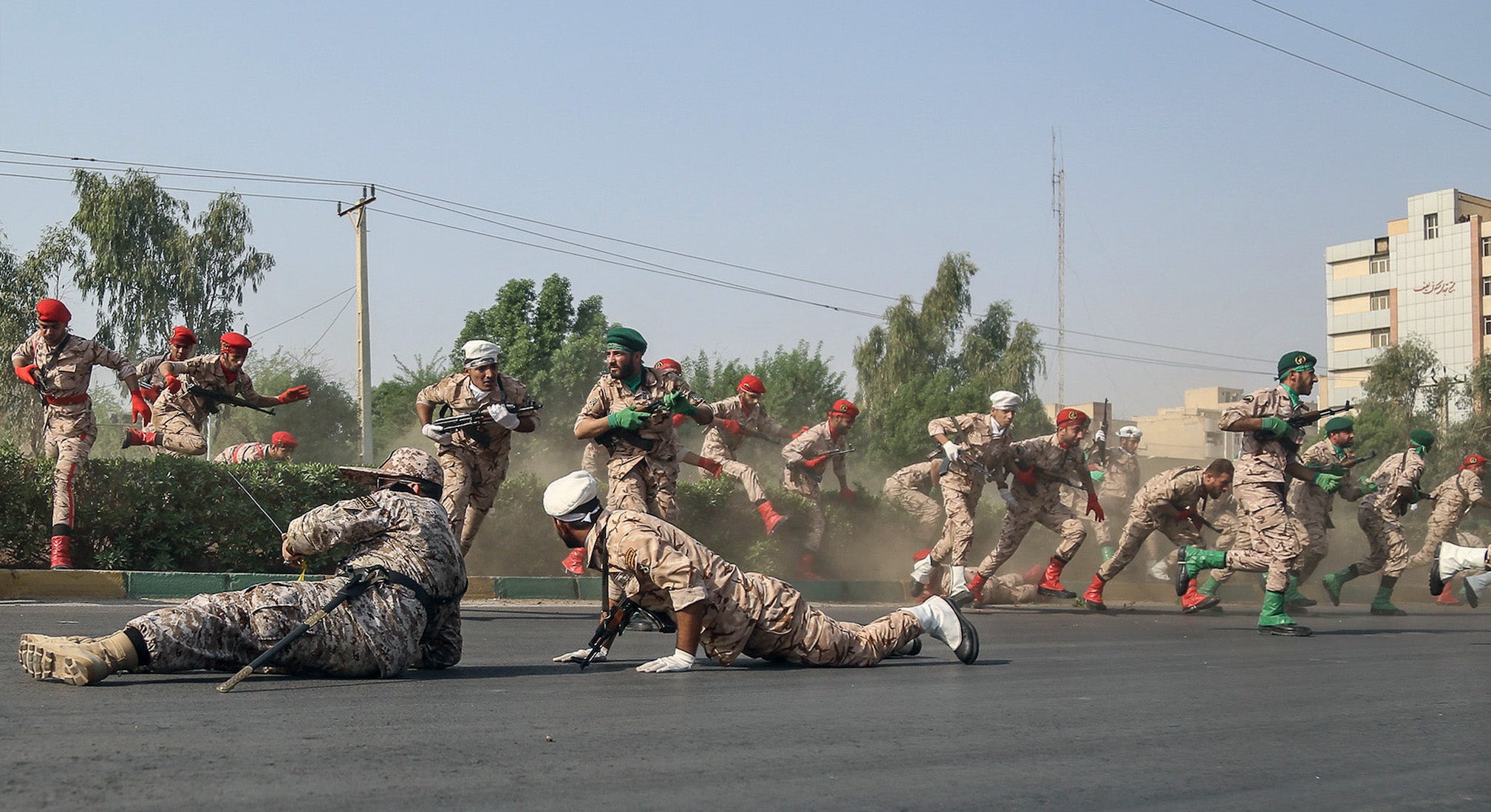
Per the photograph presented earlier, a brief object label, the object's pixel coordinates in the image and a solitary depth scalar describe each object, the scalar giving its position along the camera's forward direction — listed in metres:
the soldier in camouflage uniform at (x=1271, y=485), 10.12
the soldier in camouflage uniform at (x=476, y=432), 9.36
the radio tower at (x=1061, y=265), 59.84
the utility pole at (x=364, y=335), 29.67
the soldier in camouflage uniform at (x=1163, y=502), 13.42
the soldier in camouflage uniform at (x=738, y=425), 14.83
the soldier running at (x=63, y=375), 10.35
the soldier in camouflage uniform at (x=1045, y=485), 12.80
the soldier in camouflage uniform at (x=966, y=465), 12.65
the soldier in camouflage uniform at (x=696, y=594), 5.95
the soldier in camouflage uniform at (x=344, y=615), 5.19
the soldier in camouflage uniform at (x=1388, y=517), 14.95
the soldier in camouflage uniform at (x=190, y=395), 12.28
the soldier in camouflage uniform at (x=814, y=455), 15.09
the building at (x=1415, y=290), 75.25
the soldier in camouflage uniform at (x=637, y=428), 9.12
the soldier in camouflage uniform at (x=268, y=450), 13.55
